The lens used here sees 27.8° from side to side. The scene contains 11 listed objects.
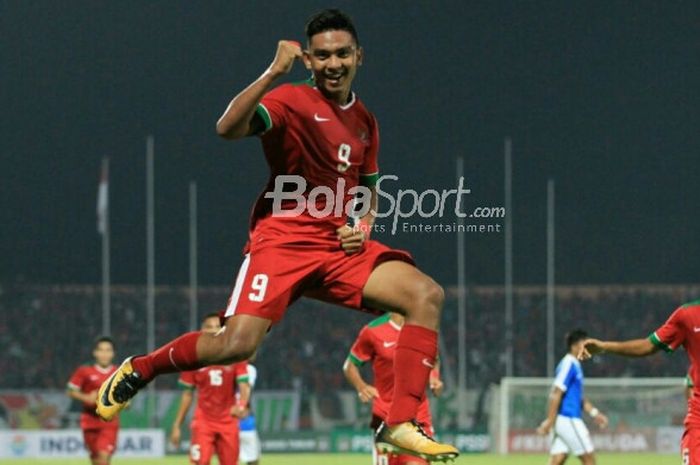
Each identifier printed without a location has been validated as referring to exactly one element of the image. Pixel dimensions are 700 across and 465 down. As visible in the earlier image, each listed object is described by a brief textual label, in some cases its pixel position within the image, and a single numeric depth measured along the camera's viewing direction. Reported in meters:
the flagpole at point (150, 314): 27.41
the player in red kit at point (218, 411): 15.72
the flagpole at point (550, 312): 29.75
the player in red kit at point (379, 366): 11.88
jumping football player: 7.13
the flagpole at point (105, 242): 28.50
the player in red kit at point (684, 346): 10.24
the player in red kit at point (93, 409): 17.36
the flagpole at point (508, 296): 29.60
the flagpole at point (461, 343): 28.00
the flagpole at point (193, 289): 28.86
